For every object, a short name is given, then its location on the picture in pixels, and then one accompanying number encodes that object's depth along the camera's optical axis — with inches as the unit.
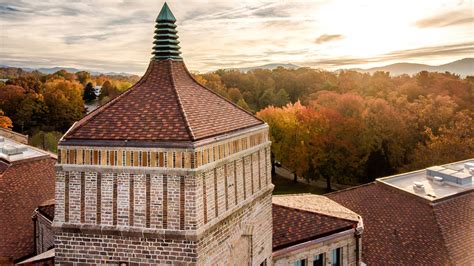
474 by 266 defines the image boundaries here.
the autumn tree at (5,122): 1892.0
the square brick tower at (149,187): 399.2
